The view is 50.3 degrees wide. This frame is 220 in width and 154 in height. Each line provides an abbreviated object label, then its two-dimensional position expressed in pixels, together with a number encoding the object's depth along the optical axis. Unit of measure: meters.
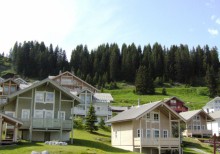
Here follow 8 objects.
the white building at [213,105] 71.62
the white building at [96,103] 52.29
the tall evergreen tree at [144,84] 88.33
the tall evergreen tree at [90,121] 38.61
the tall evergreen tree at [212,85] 88.84
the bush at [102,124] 43.85
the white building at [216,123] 51.01
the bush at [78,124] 40.07
